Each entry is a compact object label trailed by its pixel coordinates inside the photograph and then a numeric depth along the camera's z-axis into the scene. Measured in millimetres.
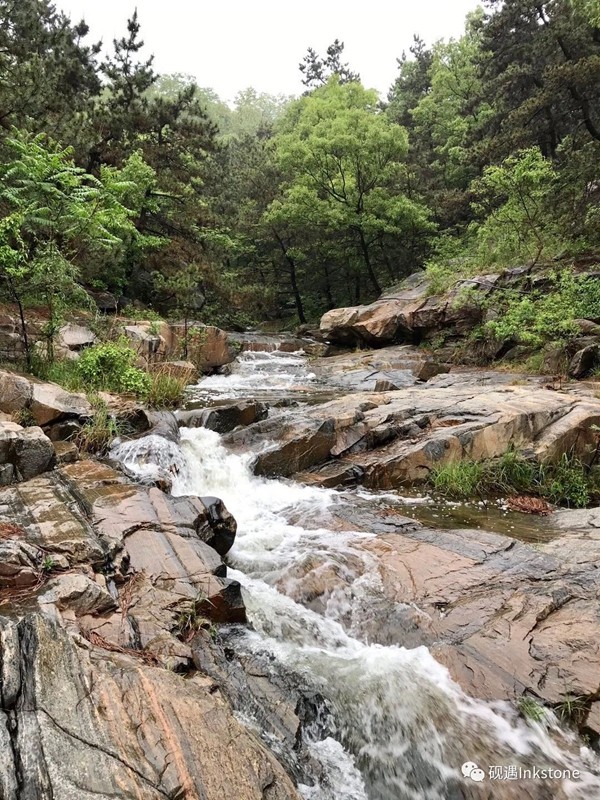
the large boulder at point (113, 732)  1801
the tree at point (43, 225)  7961
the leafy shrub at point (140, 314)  15355
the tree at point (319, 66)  37594
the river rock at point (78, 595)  3186
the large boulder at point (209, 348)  14570
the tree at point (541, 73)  15820
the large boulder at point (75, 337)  10461
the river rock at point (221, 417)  8789
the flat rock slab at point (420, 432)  7141
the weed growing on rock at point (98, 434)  6734
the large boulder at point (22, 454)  5043
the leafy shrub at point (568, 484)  6465
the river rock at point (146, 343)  11727
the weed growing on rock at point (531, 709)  3242
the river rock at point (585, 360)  11055
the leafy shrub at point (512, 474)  6688
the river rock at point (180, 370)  11152
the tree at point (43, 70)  10664
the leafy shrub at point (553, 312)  11836
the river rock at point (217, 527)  5004
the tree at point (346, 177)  20906
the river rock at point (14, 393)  6680
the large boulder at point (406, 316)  16078
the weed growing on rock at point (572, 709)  3205
